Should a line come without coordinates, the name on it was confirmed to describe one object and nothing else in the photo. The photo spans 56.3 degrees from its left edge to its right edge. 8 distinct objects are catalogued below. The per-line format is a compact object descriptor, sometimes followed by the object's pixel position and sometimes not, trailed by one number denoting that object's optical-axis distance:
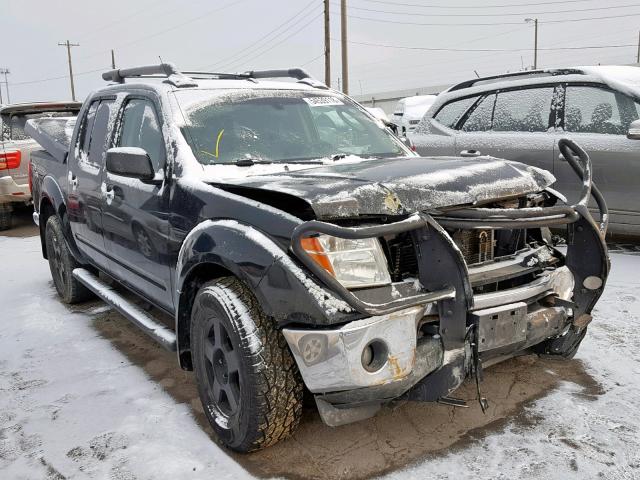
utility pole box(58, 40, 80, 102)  59.84
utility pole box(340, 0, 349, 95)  24.58
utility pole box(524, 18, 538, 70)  56.56
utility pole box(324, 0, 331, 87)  24.55
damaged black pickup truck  2.22
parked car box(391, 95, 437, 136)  14.70
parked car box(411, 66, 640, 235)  5.51
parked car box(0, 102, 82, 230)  8.44
